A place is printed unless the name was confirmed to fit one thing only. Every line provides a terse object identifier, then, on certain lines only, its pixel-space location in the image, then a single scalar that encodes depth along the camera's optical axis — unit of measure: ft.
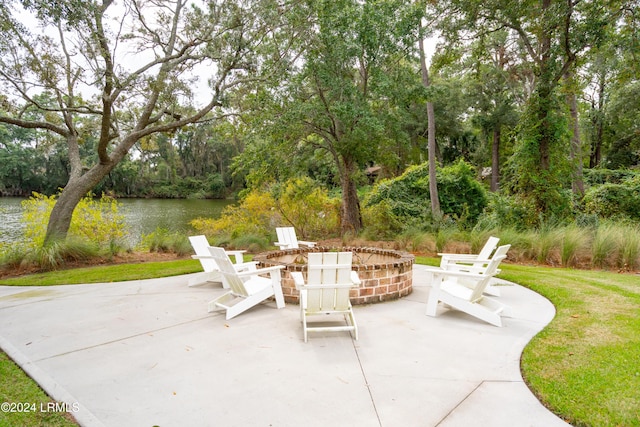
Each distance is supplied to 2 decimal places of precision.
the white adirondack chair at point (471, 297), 12.53
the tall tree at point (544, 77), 28.78
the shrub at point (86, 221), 31.17
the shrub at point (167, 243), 31.76
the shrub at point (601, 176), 58.80
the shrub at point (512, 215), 31.58
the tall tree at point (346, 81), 30.58
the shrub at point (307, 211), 40.60
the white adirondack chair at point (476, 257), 16.60
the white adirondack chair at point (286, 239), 24.55
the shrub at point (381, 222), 37.52
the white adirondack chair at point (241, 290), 13.20
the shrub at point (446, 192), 48.75
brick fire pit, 14.89
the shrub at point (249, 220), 40.90
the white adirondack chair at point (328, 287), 11.53
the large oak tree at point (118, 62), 24.98
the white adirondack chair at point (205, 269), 17.95
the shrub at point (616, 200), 36.83
